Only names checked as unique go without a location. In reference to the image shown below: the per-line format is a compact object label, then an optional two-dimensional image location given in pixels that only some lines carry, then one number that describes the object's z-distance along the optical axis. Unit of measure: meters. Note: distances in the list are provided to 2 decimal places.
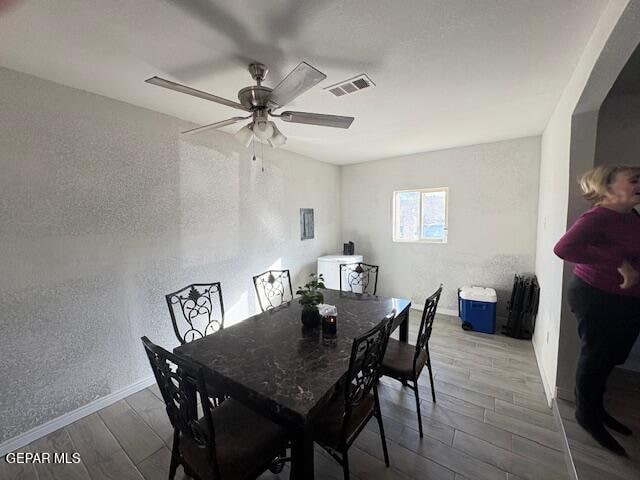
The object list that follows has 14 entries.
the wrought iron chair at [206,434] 1.06
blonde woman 1.46
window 4.06
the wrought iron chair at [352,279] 4.05
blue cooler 3.33
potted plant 1.82
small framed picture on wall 4.16
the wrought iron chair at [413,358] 1.84
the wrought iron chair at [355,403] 1.29
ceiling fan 1.46
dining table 1.11
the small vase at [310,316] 1.82
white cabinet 4.17
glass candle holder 1.72
